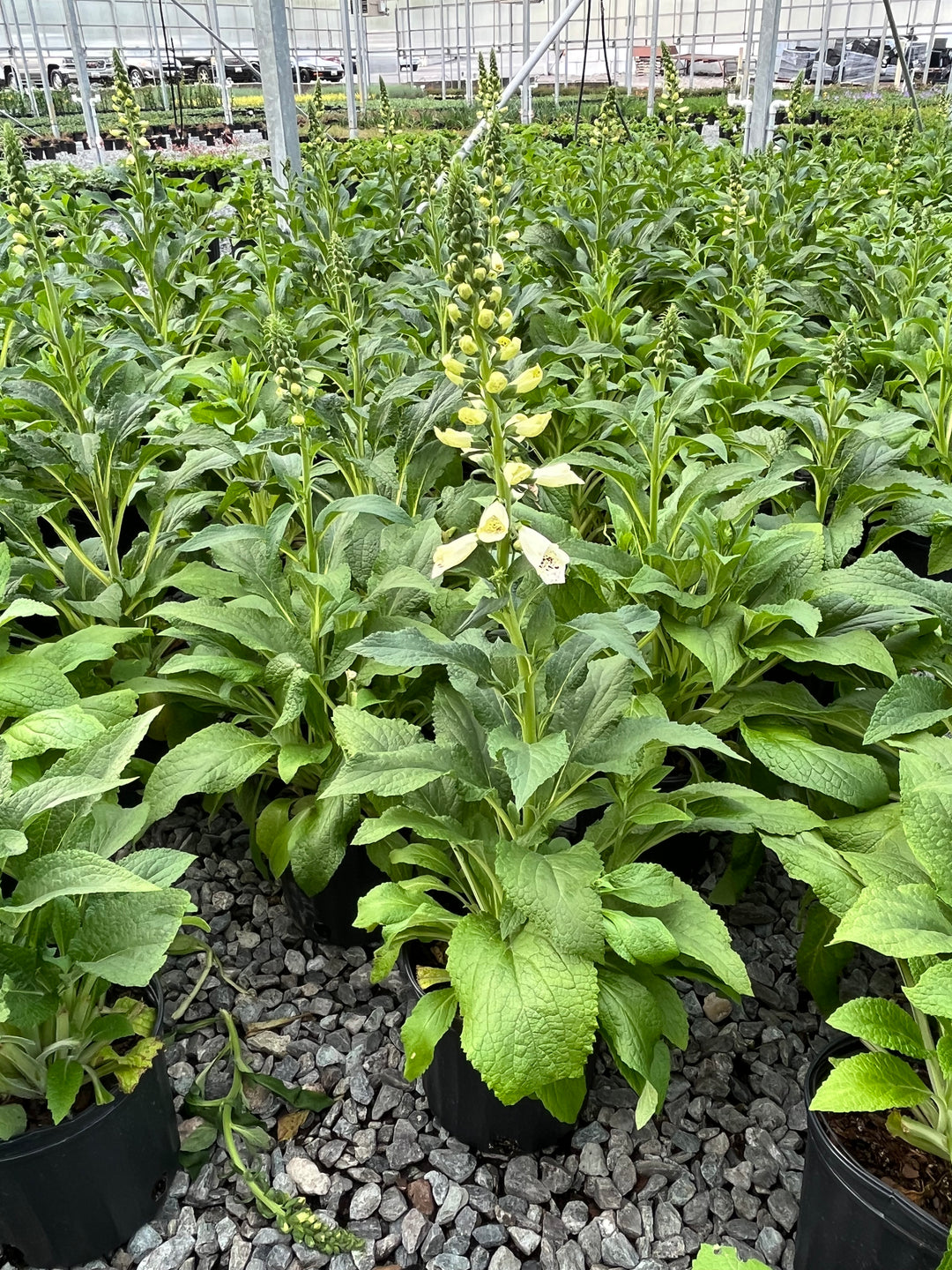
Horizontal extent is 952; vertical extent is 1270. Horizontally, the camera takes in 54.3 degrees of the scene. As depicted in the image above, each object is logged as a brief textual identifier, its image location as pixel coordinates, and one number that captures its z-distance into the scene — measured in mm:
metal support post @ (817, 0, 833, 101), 20609
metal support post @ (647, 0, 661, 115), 16236
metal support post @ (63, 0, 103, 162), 13117
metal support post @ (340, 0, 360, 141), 14289
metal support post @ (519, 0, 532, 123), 14438
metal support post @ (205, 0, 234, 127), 16630
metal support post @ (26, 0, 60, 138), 18641
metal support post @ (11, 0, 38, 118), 20172
